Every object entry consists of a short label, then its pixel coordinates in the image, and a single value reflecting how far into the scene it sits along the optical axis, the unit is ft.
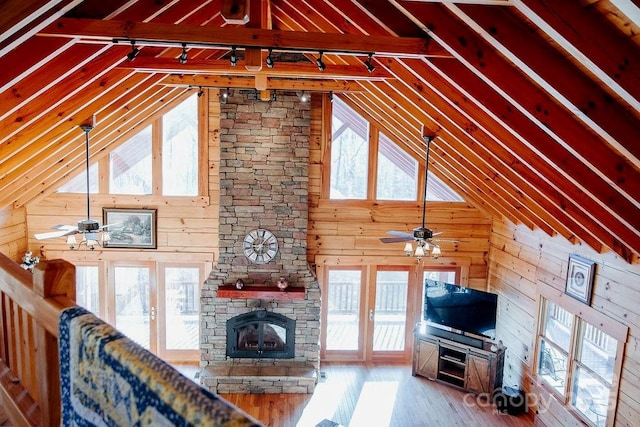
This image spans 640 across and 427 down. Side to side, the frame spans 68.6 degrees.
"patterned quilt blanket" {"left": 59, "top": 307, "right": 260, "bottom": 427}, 2.41
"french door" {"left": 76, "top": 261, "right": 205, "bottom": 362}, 27.27
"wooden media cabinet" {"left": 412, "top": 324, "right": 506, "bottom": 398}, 24.27
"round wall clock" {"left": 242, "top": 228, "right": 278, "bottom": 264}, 25.45
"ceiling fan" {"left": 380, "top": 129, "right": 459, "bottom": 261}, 18.58
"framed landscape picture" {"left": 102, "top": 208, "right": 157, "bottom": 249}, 26.27
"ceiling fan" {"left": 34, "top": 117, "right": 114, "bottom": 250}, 17.61
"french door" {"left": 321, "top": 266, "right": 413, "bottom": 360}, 27.94
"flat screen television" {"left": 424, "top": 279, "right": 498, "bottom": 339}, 24.39
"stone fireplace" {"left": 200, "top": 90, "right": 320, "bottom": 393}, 24.75
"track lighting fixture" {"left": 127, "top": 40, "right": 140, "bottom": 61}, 12.32
